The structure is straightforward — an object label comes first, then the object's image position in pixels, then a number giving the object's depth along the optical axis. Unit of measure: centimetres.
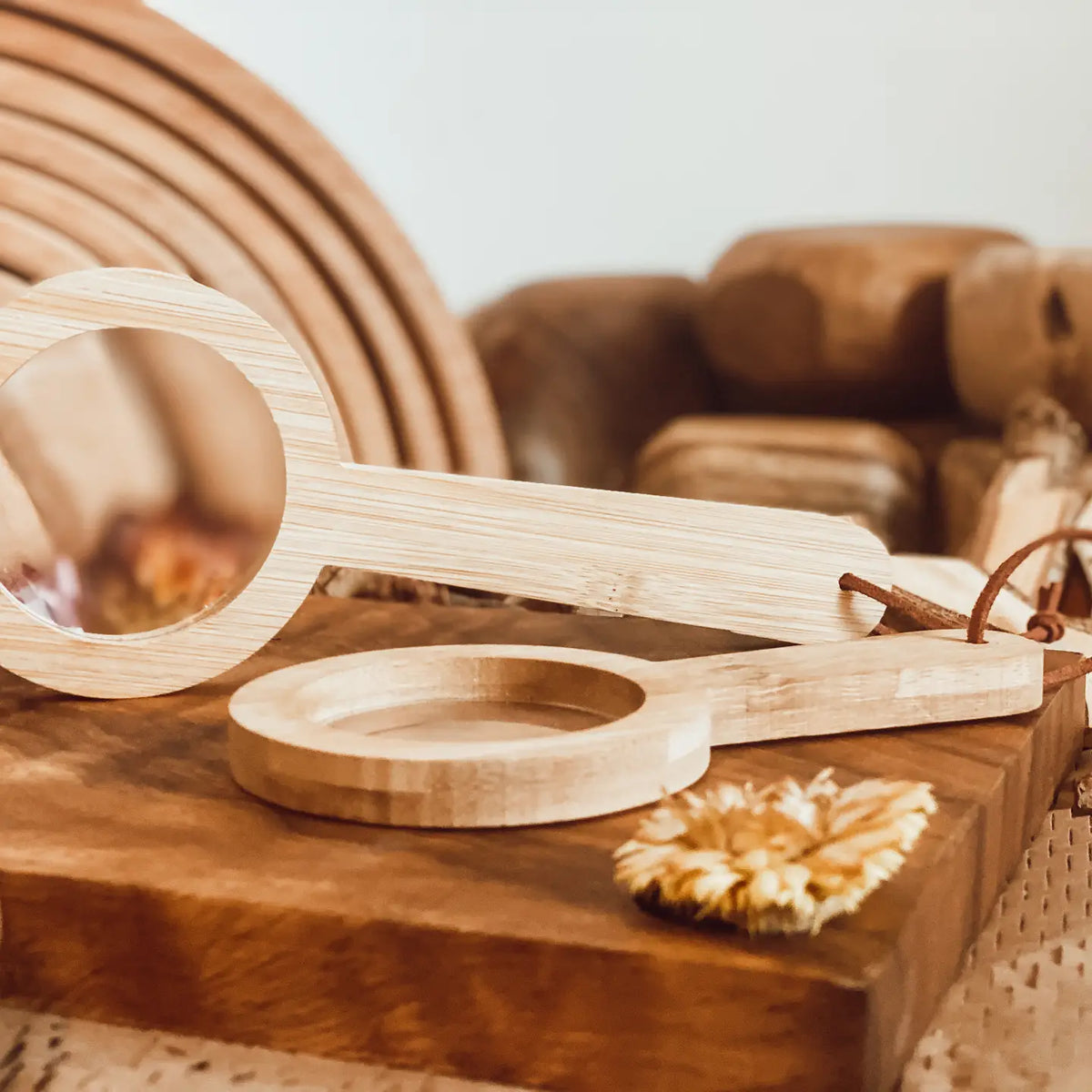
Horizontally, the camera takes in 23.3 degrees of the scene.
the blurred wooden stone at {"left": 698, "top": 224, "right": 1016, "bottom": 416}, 150
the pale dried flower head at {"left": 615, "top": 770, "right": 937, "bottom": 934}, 32
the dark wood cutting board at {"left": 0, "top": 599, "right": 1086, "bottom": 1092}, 32
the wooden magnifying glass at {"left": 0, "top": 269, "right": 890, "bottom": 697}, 41
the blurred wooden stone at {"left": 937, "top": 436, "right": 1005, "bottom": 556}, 137
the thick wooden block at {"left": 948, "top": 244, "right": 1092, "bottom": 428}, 132
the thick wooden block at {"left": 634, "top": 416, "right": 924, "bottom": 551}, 142
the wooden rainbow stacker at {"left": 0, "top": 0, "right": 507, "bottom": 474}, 63
